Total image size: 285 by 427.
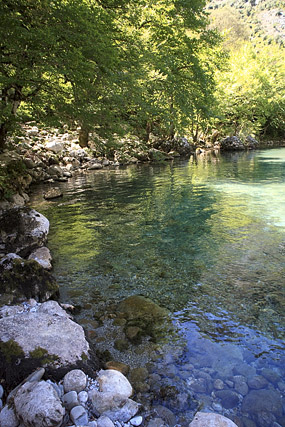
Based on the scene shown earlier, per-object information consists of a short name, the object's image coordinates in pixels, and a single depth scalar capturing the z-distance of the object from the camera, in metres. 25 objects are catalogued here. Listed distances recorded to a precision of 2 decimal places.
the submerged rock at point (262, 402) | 3.03
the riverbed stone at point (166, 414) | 2.92
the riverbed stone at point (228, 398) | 3.08
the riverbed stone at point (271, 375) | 3.39
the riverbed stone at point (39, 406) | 2.54
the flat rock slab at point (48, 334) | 3.35
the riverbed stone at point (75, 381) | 3.01
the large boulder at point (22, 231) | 6.90
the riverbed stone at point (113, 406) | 2.88
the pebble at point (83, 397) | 2.90
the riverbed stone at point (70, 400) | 2.83
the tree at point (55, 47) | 6.99
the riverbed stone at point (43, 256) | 6.28
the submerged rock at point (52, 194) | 13.59
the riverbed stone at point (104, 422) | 2.69
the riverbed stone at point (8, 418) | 2.62
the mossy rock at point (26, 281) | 4.67
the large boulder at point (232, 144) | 40.34
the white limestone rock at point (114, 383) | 3.04
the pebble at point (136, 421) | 2.85
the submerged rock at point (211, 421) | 2.66
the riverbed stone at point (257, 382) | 3.31
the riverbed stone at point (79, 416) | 2.69
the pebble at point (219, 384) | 3.31
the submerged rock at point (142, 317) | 4.29
